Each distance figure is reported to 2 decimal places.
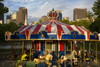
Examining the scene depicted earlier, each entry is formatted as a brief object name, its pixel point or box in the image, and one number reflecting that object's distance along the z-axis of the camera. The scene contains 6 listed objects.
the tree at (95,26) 39.52
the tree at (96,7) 40.75
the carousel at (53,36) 14.12
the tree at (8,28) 59.96
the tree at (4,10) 25.94
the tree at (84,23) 79.16
